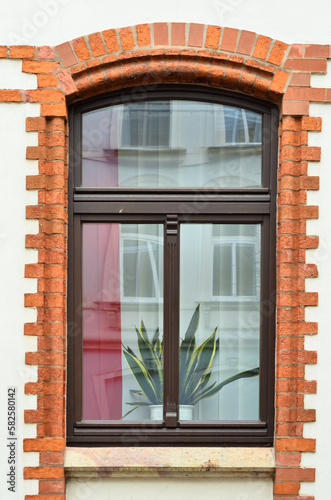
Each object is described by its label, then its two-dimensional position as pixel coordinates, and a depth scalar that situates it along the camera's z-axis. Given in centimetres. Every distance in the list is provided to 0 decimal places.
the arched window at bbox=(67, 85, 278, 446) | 500
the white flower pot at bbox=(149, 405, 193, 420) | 502
